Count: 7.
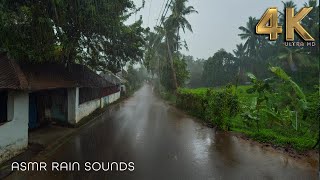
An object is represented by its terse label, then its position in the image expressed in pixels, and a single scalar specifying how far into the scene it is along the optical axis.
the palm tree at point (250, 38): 57.34
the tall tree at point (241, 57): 62.77
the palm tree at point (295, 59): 34.22
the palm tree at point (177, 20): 31.06
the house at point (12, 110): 8.67
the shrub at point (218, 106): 14.73
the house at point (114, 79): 38.84
